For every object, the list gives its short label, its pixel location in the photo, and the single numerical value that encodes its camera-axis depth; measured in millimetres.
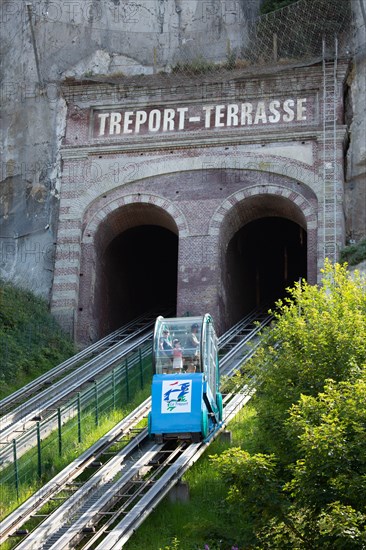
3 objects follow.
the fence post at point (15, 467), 24134
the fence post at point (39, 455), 24859
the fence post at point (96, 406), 27691
